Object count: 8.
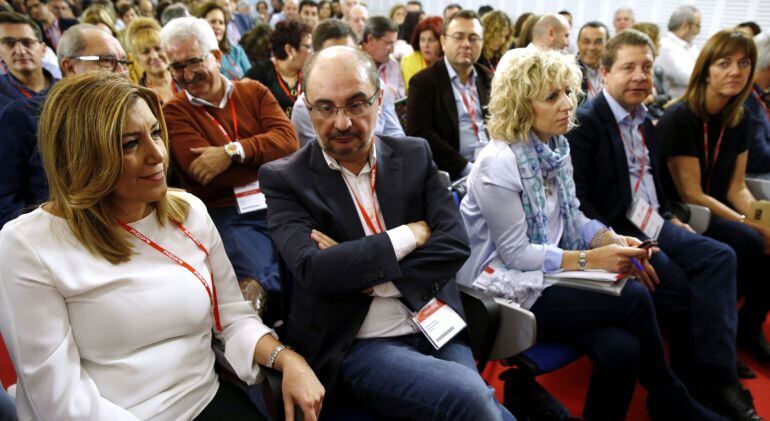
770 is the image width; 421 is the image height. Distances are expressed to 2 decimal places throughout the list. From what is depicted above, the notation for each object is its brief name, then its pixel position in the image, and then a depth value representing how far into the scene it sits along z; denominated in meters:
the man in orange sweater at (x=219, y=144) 2.17
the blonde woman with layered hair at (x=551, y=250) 1.80
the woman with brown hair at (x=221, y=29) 4.61
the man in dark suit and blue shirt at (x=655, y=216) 2.12
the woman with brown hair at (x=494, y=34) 4.45
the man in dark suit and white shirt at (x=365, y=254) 1.39
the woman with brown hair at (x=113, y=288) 1.10
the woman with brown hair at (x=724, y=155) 2.58
